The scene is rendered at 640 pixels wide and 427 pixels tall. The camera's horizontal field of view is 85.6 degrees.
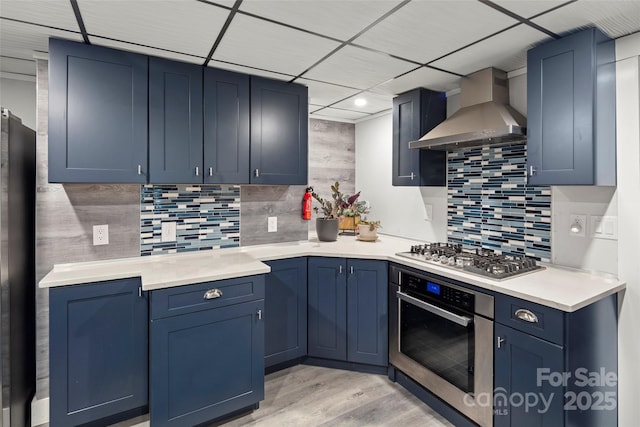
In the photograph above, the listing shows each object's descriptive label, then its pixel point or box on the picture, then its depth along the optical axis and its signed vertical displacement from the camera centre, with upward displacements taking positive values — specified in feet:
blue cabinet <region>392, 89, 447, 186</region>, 9.22 +2.17
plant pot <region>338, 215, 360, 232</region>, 11.59 -0.30
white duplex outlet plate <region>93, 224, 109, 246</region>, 7.53 -0.45
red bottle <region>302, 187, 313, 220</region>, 10.32 +0.26
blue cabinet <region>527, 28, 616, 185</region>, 5.80 +1.83
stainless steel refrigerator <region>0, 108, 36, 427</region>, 5.84 -1.03
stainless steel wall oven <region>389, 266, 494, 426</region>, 6.16 -2.52
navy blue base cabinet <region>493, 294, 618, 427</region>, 5.12 -2.40
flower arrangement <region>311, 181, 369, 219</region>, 10.53 +0.23
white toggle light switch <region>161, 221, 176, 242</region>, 8.33 -0.41
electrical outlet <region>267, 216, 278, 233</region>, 9.84 -0.28
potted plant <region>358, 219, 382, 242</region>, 10.31 -0.51
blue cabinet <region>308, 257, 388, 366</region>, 8.38 -2.38
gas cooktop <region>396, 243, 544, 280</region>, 6.41 -0.96
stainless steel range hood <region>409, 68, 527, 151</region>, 6.91 +2.06
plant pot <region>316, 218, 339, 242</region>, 10.17 -0.44
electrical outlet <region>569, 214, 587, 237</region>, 6.71 -0.22
